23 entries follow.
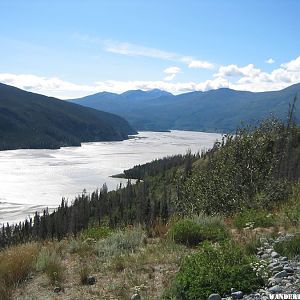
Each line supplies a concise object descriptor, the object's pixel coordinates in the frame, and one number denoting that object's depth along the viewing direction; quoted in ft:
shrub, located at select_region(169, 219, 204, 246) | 38.40
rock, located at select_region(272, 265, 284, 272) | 25.77
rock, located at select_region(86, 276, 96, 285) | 31.21
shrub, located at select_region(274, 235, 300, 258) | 28.88
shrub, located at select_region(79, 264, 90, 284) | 31.30
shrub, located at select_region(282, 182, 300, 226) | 38.73
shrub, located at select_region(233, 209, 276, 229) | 41.44
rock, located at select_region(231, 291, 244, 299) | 23.44
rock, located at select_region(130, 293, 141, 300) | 26.30
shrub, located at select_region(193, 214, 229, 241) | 37.86
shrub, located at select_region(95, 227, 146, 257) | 37.94
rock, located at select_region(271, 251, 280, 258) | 28.64
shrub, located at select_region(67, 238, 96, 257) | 39.38
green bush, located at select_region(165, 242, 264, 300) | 24.34
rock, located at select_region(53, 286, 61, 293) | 30.32
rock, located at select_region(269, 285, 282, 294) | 22.26
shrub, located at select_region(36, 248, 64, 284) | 32.58
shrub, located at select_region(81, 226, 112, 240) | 47.19
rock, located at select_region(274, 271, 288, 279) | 24.58
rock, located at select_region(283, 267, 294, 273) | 25.35
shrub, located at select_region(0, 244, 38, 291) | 32.04
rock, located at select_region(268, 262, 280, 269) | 26.35
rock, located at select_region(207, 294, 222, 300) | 23.16
